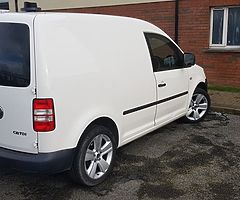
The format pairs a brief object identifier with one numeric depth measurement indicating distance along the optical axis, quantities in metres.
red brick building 8.37
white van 2.99
